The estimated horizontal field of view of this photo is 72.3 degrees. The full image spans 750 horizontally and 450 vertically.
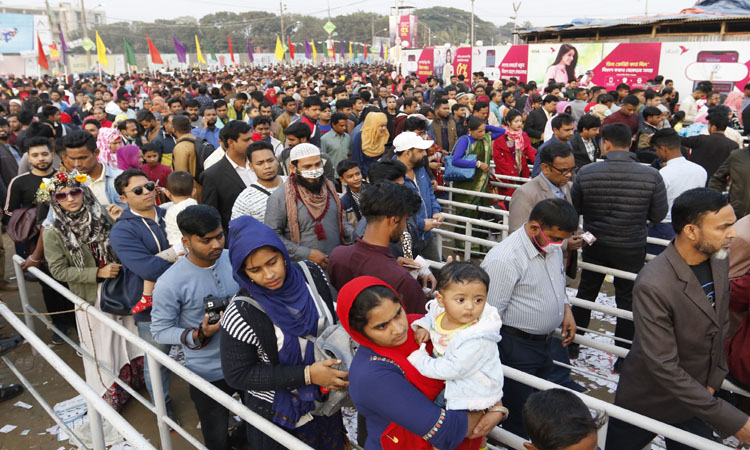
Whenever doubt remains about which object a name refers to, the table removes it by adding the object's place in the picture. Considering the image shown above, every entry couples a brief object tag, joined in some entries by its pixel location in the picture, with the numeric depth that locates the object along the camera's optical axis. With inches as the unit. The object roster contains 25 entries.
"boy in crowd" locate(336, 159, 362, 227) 158.9
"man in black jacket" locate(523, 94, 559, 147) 357.7
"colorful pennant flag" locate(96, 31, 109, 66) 954.1
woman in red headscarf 67.7
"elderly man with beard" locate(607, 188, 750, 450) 90.1
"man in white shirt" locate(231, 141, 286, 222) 157.9
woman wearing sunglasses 144.6
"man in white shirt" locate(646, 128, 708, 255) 190.5
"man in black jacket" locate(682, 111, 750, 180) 267.4
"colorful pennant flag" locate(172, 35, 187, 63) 1117.1
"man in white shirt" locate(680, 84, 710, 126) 445.0
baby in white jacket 71.5
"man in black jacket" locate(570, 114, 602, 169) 231.9
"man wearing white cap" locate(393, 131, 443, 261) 173.2
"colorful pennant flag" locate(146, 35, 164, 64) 1038.8
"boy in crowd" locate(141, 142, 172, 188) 228.8
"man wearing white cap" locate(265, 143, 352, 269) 142.7
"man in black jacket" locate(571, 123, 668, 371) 158.7
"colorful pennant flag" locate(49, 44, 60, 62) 1229.1
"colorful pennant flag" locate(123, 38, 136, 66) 1016.9
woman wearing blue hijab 85.6
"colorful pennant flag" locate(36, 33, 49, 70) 889.1
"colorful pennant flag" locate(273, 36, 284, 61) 1155.1
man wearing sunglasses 131.5
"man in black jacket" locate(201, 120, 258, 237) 184.9
